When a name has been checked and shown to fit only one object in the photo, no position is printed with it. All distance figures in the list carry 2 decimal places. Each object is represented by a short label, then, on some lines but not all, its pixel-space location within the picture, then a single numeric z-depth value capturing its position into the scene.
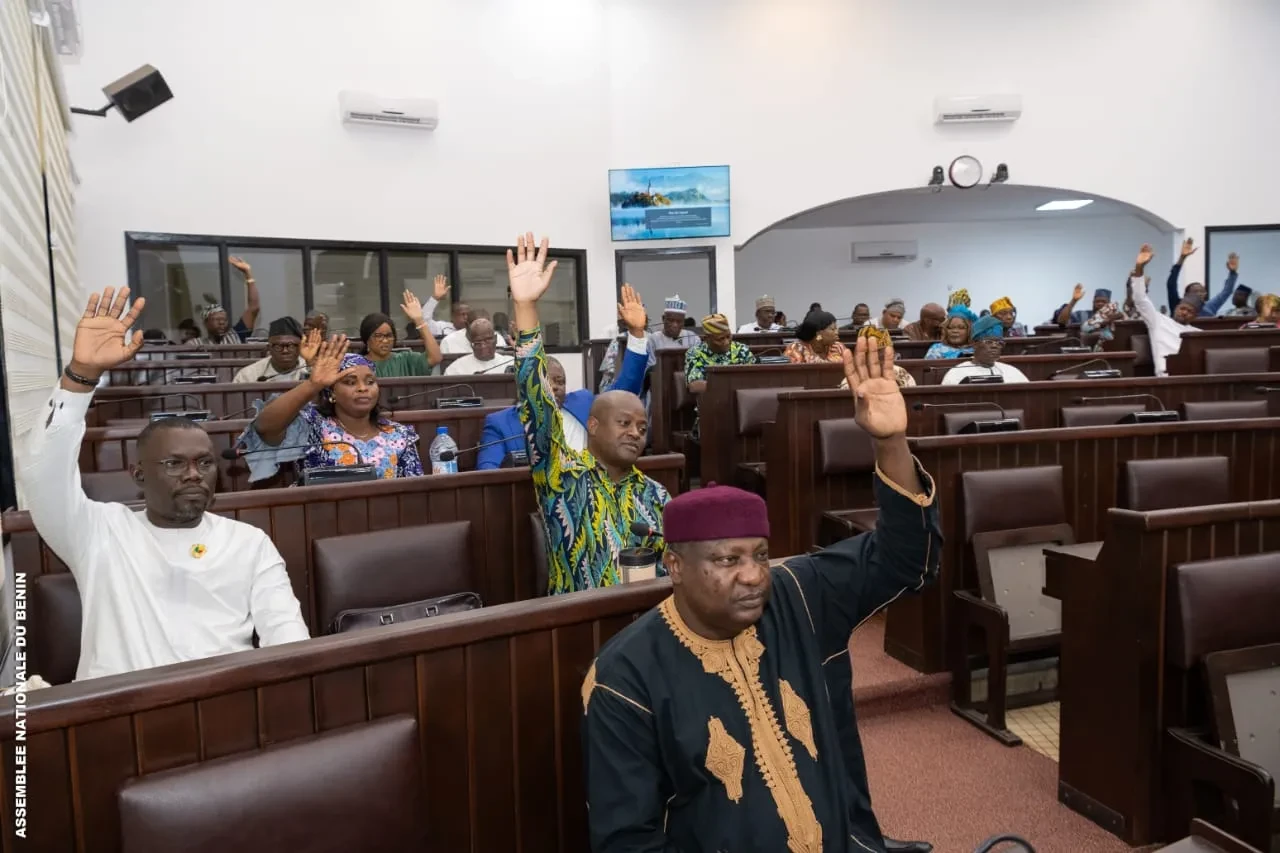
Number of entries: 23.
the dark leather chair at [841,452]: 3.79
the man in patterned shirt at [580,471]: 2.38
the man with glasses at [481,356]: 5.60
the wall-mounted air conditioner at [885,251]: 14.02
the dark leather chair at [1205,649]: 2.05
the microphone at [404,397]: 4.55
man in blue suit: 3.20
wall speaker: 6.77
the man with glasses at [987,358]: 5.04
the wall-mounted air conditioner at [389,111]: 8.35
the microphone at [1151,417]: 3.83
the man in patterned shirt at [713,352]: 5.53
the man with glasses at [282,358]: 4.73
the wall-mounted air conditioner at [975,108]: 9.83
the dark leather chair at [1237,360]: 6.64
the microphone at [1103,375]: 5.16
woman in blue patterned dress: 2.95
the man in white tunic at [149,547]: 1.82
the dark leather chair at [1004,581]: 2.83
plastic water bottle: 3.51
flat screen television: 9.67
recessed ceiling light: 12.52
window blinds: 3.17
